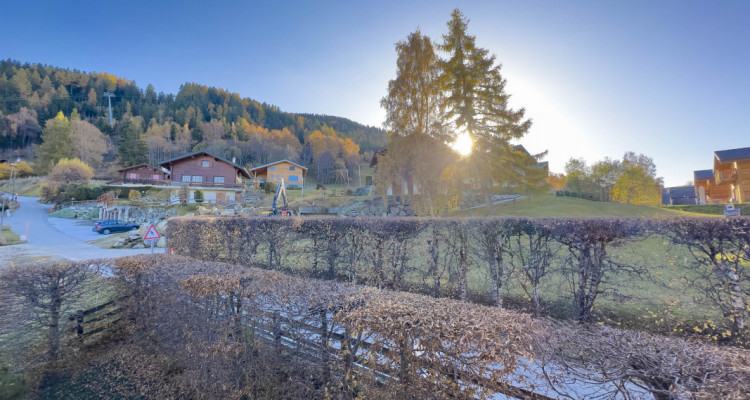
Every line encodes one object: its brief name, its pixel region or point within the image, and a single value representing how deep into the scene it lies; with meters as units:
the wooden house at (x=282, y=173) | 47.19
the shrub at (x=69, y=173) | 37.78
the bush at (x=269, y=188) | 40.07
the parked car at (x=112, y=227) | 23.80
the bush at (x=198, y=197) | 34.75
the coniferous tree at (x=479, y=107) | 17.67
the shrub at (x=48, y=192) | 36.66
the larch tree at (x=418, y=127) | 18.19
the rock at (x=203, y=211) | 26.82
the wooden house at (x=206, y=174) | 39.66
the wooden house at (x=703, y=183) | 34.41
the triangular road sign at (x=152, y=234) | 11.69
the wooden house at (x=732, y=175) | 23.47
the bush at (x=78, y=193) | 34.62
